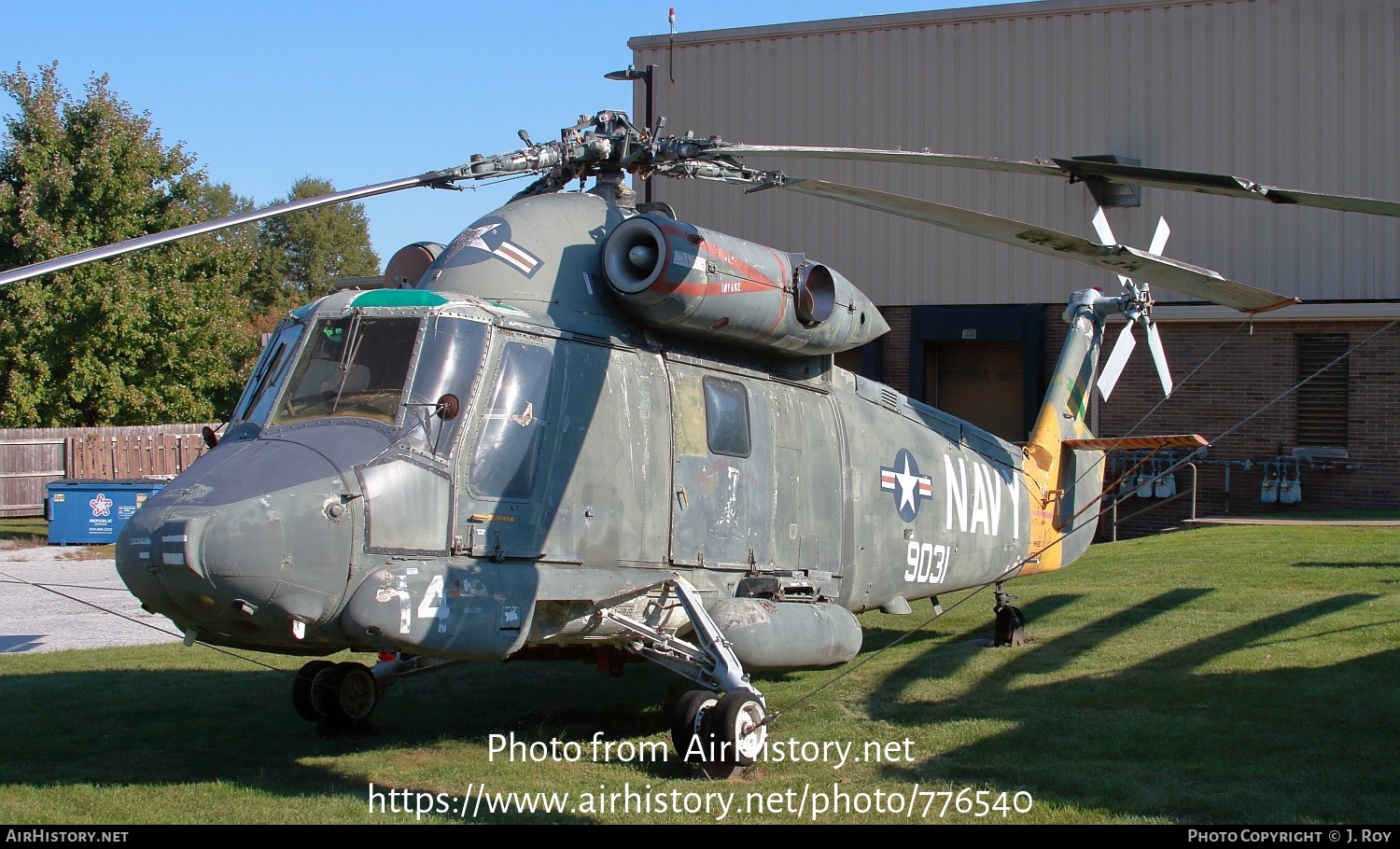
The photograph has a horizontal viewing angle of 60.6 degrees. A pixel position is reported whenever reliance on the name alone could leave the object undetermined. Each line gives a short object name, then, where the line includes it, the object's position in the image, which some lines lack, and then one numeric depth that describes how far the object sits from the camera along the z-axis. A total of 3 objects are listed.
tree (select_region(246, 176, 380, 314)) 61.19
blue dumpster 22.58
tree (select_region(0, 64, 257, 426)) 27.92
